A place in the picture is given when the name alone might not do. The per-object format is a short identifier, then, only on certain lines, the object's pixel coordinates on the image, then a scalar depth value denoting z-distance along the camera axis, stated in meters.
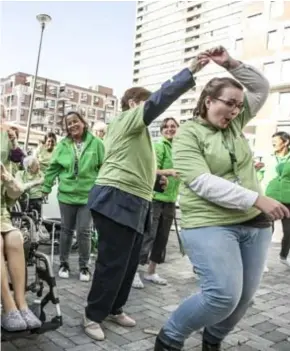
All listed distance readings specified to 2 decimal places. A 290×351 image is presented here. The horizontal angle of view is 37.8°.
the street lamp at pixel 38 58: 9.34
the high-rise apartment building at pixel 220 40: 32.47
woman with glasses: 2.05
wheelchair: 2.31
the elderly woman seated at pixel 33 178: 3.57
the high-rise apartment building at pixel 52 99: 78.88
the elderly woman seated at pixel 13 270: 2.25
